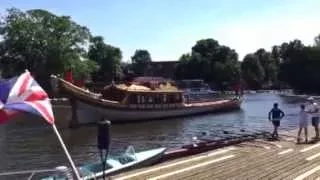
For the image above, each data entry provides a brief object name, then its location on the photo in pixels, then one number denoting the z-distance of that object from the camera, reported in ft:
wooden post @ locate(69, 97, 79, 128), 122.21
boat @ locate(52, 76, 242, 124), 126.48
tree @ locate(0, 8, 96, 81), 231.71
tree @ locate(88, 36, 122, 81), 351.19
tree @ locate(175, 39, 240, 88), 355.78
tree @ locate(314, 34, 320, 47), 362.78
